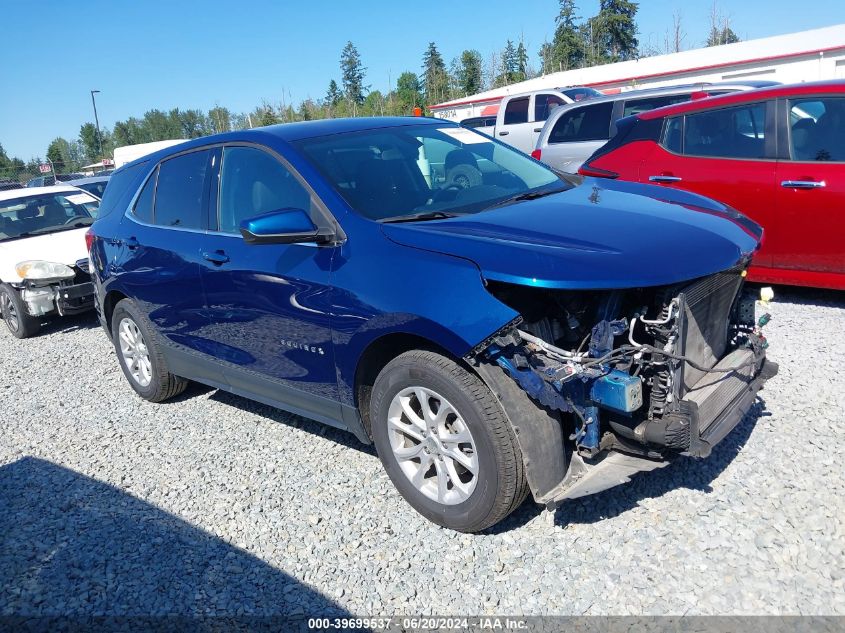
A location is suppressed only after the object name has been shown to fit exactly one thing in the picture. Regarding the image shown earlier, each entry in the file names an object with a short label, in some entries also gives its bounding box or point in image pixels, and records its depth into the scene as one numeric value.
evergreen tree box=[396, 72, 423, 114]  44.44
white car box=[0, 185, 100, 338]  8.16
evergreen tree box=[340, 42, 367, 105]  86.88
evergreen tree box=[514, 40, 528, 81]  60.06
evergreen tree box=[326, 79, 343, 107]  84.68
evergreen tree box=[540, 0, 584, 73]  69.00
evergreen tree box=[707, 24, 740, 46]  49.41
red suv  5.47
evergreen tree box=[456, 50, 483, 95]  66.94
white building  25.28
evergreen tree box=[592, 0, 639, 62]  68.38
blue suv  2.85
